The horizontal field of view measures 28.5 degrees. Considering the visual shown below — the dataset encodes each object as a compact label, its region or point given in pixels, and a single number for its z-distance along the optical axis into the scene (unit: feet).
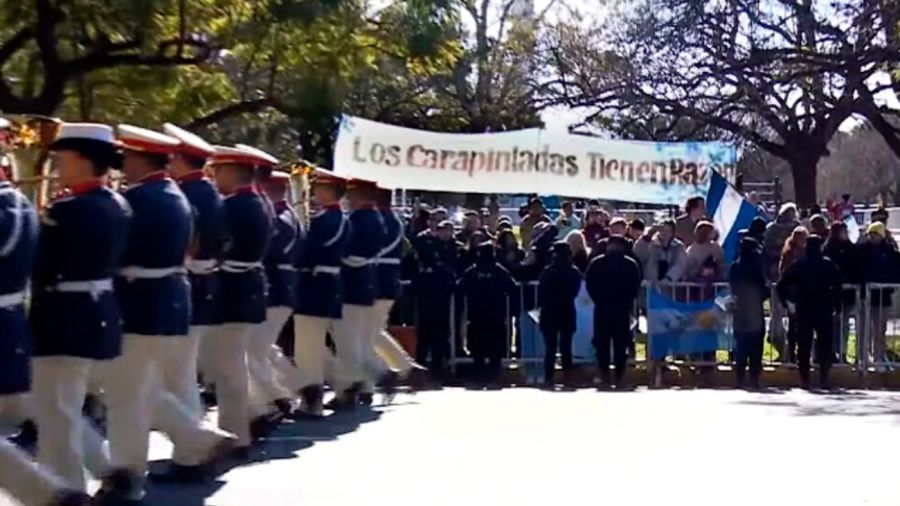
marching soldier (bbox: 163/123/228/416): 33.71
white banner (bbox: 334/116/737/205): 69.56
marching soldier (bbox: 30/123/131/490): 27.32
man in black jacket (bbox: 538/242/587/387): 57.82
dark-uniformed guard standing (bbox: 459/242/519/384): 59.00
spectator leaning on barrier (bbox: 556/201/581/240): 70.44
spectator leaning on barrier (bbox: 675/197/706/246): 62.28
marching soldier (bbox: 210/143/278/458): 36.09
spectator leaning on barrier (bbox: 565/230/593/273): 59.88
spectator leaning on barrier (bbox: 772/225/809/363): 58.13
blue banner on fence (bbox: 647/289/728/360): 59.11
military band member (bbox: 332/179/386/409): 47.21
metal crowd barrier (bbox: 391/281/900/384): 58.80
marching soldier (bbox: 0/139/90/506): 24.82
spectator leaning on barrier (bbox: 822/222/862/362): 59.16
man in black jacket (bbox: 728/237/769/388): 57.57
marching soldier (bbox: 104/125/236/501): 30.01
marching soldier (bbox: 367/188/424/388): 49.57
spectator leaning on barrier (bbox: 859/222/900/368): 58.90
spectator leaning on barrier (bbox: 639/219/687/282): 60.08
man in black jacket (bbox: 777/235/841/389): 57.16
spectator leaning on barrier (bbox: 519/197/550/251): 68.64
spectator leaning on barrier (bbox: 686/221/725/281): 59.67
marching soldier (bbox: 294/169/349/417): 44.21
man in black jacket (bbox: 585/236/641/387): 57.11
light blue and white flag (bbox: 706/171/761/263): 67.15
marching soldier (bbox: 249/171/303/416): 41.06
